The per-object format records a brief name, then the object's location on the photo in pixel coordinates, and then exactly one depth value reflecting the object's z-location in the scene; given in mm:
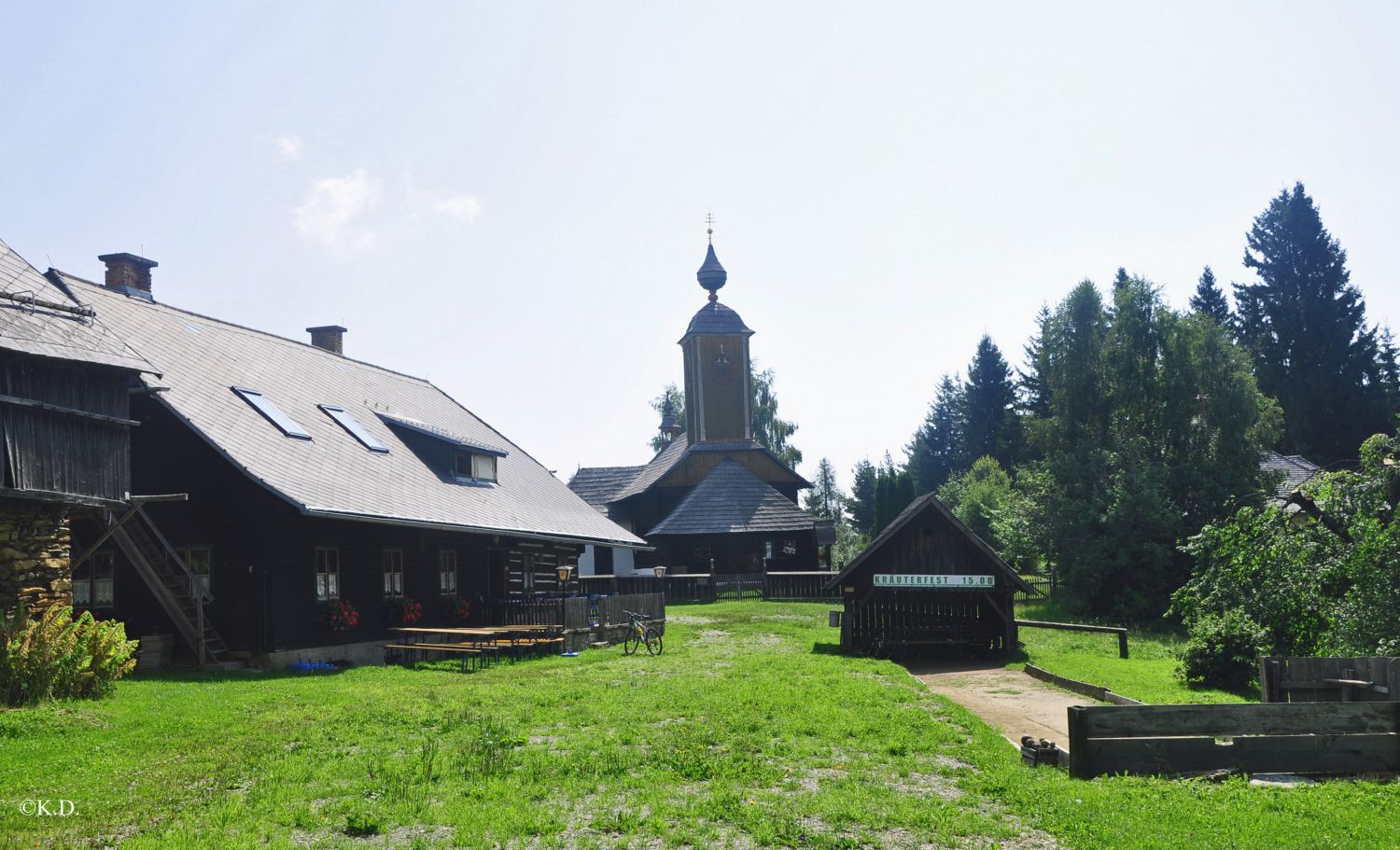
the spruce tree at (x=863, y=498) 78188
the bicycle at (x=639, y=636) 22516
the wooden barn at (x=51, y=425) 15717
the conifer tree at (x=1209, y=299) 70062
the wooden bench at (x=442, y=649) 20578
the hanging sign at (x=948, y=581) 22625
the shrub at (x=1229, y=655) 18312
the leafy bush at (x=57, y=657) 13405
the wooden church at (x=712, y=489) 46031
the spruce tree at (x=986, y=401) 78188
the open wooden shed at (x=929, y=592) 22906
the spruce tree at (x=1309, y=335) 58969
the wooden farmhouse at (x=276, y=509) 19312
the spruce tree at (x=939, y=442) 82000
